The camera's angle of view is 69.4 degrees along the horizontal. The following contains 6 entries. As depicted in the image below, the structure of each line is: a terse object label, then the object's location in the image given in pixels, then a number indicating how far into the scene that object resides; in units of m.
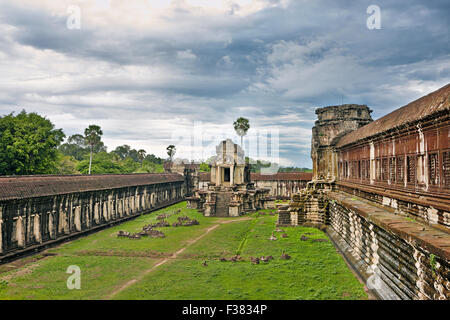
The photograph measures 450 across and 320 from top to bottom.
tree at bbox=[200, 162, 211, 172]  71.16
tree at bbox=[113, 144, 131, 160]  121.56
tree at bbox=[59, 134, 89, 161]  102.81
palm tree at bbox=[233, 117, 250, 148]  60.47
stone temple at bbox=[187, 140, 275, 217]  34.62
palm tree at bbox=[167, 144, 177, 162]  77.94
